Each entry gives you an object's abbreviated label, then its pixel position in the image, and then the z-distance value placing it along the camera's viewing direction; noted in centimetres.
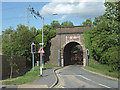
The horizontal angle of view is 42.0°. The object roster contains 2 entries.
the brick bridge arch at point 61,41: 3722
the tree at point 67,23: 8752
